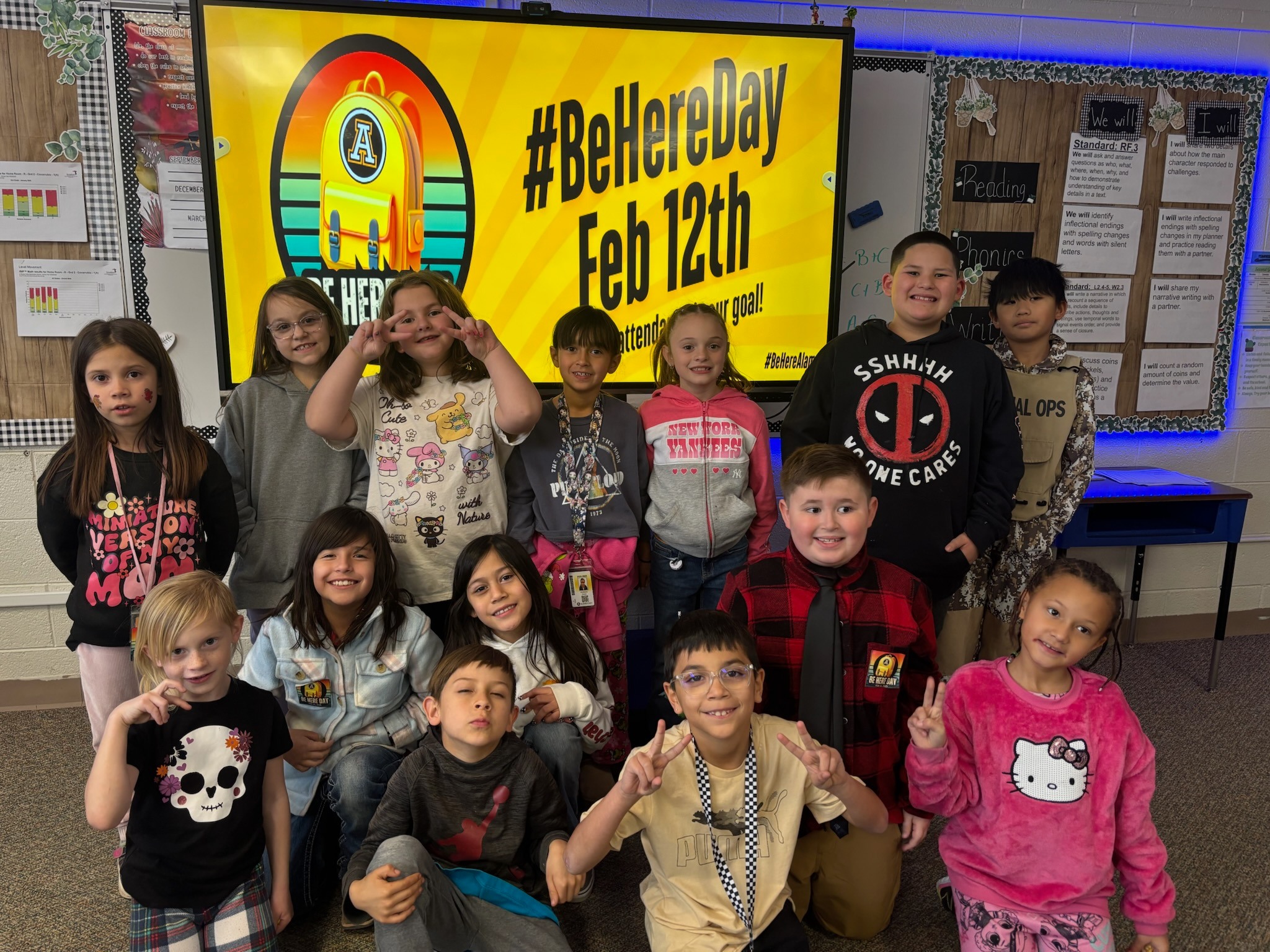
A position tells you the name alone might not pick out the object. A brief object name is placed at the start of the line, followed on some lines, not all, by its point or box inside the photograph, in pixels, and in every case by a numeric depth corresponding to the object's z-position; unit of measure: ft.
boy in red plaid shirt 5.56
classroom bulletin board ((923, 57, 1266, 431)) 10.14
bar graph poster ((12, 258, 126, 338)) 8.78
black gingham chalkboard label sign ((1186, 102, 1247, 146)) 10.59
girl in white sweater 6.16
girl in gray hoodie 6.99
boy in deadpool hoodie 6.99
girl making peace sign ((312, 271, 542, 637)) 6.72
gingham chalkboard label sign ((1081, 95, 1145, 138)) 10.32
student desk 9.65
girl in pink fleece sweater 4.92
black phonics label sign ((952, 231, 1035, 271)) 10.31
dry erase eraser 9.98
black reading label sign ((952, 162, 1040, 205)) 10.15
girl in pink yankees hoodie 7.41
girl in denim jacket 6.03
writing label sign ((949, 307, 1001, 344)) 10.35
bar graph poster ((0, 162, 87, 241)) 8.62
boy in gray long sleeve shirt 5.01
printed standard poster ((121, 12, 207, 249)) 8.50
